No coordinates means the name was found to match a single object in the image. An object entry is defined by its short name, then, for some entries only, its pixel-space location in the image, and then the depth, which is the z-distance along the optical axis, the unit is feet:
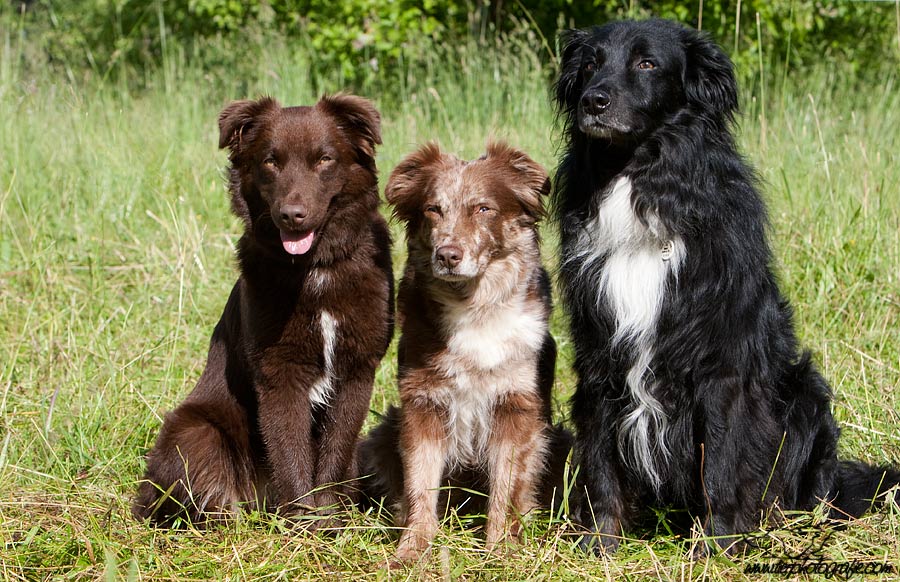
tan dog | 24.06
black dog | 22.03
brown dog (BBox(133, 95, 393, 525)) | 24.11
